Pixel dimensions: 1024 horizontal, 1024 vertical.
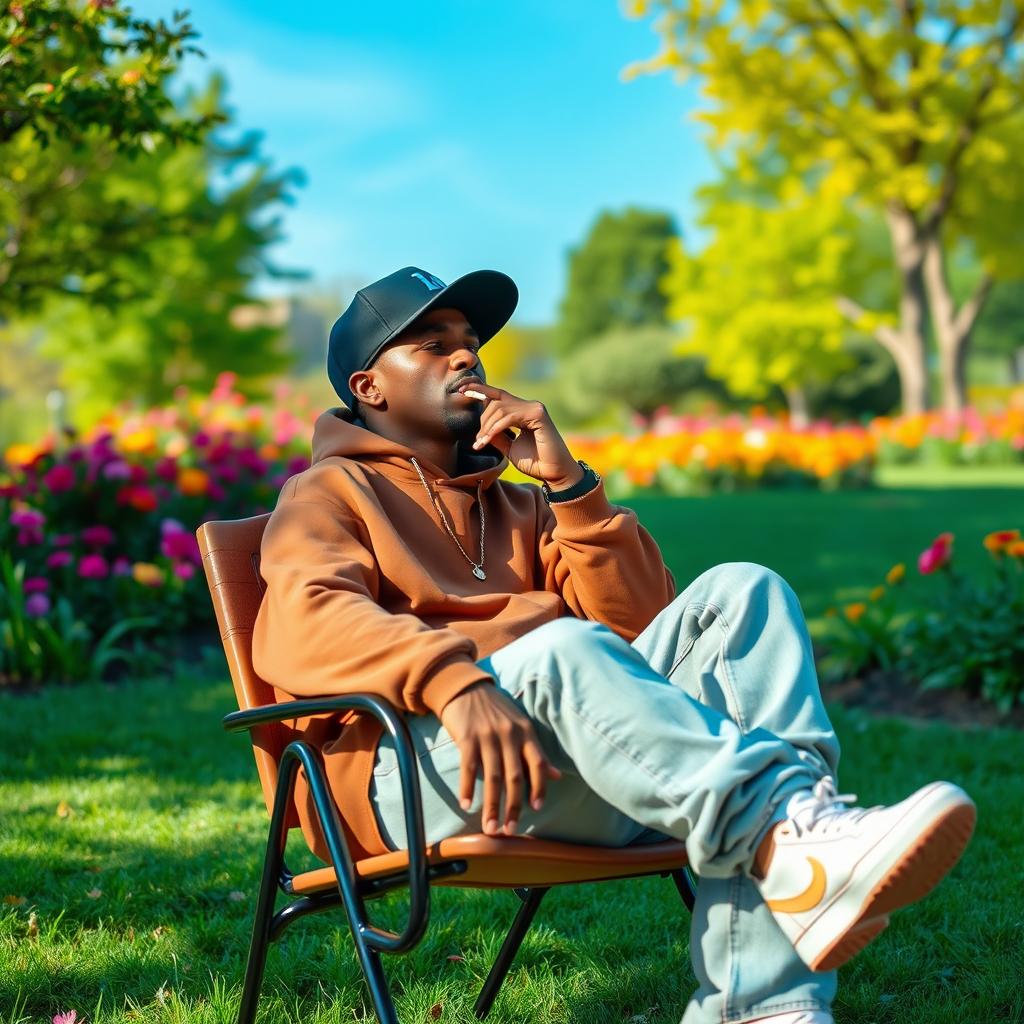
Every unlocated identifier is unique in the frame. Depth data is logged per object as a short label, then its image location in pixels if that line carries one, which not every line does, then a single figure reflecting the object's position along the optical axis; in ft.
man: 5.87
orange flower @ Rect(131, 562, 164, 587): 20.38
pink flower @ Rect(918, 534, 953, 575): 15.34
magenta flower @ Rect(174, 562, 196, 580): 19.91
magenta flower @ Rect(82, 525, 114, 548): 19.44
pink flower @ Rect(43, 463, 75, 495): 20.29
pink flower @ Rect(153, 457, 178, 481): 22.35
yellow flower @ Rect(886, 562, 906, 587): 15.25
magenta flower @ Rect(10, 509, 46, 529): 18.70
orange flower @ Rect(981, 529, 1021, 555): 15.03
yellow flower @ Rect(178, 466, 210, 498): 22.31
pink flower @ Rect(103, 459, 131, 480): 21.49
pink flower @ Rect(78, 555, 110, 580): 18.93
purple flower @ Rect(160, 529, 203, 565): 19.81
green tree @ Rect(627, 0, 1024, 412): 61.00
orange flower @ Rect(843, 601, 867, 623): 16.89
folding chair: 6.16
